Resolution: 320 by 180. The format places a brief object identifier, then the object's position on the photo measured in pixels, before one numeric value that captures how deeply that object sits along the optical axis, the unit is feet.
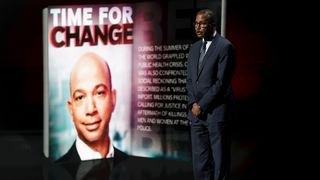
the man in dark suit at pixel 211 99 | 13.38
